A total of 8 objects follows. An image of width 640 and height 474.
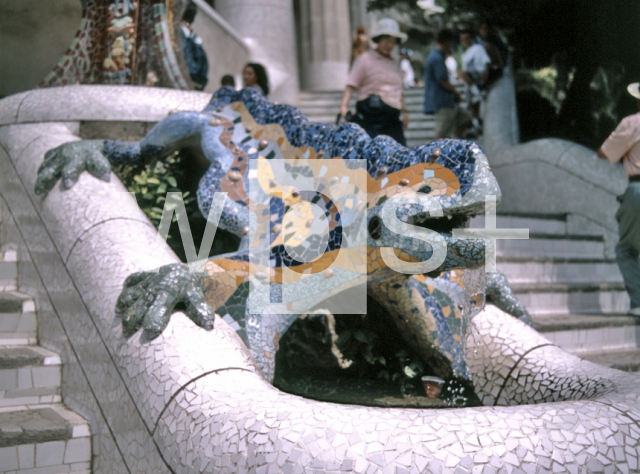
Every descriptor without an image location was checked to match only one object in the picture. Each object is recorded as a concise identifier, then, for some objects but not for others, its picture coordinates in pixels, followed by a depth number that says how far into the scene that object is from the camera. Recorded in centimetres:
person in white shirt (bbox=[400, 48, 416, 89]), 1713
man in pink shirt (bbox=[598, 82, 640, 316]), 611
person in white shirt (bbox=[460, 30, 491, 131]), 983
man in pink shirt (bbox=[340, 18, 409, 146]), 646
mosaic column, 580
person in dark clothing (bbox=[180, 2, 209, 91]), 838
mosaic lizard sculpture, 316
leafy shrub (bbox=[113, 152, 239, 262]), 468
